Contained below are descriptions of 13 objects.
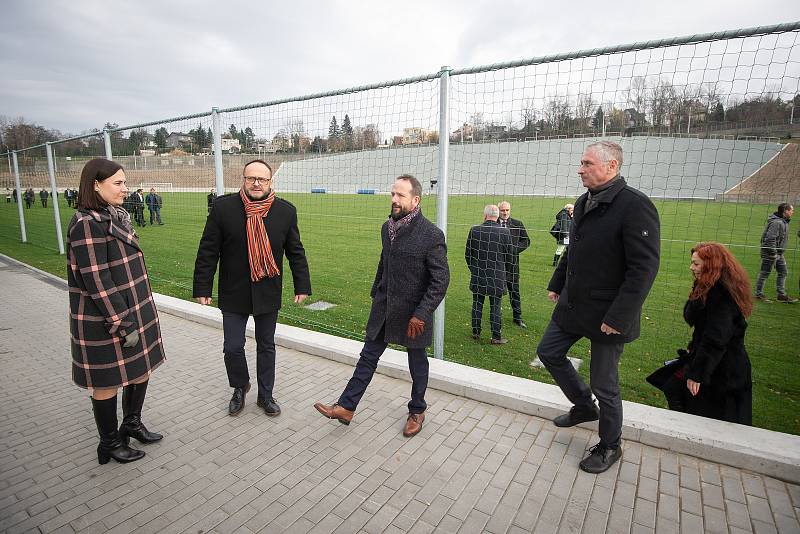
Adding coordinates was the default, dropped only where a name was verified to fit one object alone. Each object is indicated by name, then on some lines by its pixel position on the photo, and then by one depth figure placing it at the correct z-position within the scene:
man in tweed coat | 3.09
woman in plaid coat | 2.65
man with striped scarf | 3.34
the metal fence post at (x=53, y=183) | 10.91
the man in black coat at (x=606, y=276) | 2.54
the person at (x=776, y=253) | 7.96
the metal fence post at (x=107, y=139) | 7.52
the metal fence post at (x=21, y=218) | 13.85
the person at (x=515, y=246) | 6.30
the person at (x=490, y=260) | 5.77
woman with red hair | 2.95
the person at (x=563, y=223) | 10.12
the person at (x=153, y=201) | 17.88
